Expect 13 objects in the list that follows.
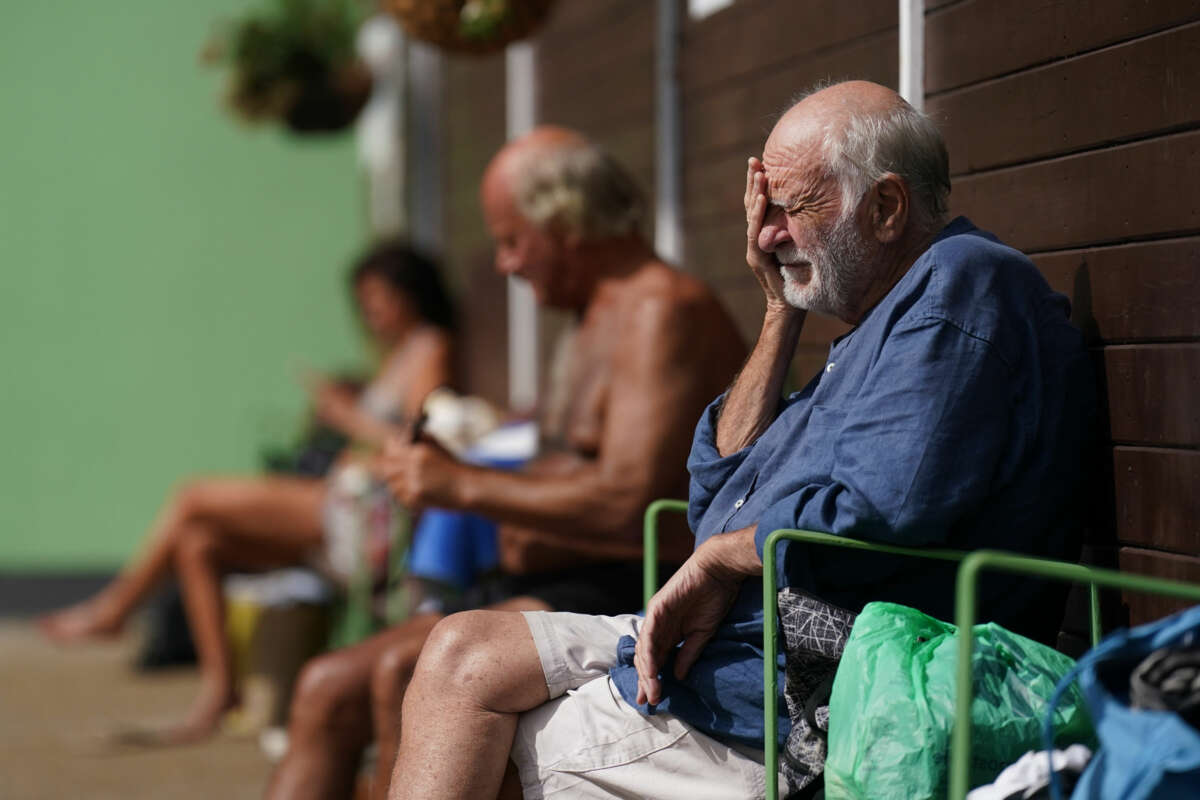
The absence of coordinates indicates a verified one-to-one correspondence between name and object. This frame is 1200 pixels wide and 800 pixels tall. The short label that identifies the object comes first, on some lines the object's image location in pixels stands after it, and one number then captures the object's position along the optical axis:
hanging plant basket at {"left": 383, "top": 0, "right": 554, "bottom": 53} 7.58
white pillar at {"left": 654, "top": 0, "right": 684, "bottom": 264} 7.78
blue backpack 2.51
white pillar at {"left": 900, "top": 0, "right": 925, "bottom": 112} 5.12
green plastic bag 3.00
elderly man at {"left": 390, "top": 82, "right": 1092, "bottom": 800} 3.41
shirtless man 5.37
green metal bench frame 2.69
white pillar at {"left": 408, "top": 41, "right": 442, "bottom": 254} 12.87
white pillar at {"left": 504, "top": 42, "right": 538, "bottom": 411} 10.34
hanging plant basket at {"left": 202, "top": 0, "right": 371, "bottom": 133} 11.34
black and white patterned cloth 3.44
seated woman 9.08
